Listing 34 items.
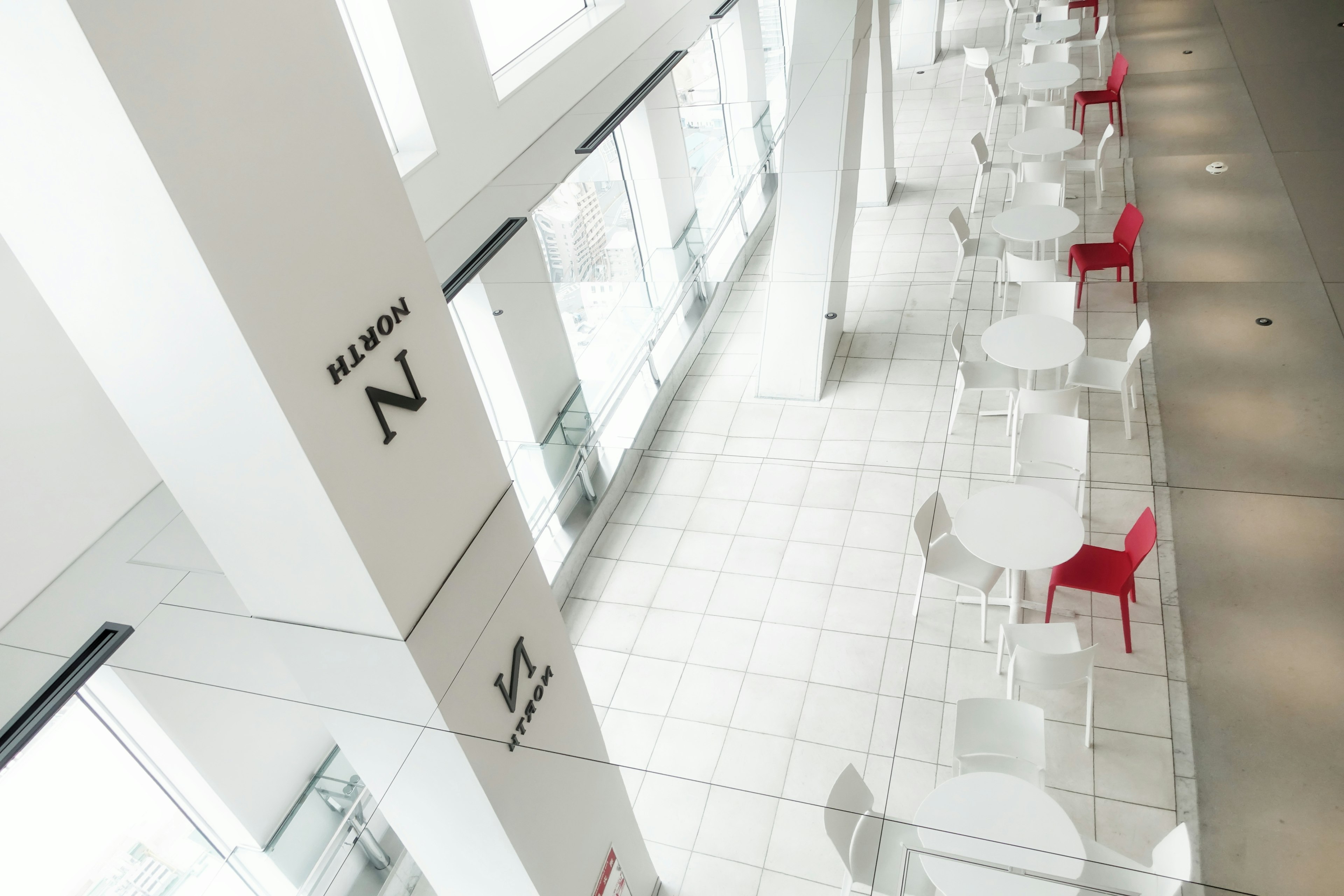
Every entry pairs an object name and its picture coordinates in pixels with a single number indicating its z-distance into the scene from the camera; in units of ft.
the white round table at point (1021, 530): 16.62
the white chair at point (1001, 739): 11.95
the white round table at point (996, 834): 8.14
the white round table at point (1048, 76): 26.55
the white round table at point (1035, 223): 18.06
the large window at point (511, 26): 21.76
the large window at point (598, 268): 20.95
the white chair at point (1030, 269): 17.28
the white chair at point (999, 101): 25.99
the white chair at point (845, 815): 9.91
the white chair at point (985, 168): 21.61
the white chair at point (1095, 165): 19.47
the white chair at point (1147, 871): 7.88
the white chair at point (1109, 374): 16.08
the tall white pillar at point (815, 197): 26.27
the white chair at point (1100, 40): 28.81
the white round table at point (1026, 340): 16.39
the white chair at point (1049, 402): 17.61
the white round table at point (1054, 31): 36.42
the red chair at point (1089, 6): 37.47
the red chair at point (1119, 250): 15.99
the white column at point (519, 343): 18.83
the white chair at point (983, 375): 17.40
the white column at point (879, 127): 32.94
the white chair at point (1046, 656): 14.05
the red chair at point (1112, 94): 23.99
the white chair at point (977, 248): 17.02
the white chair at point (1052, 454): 16.05
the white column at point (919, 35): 49.62
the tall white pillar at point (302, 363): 6.34
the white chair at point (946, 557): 15.53
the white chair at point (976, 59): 39.93
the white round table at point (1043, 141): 22.39
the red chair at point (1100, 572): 16.51
